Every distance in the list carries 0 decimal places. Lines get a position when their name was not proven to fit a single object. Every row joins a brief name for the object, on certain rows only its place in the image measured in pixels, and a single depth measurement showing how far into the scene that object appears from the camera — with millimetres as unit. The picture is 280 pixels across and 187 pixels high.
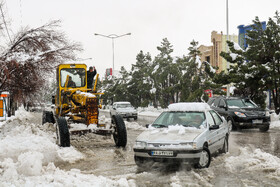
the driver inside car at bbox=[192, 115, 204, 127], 8155
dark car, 15742
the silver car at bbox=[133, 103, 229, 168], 6984
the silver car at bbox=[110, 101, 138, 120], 27817
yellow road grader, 10438
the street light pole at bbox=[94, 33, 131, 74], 43762
